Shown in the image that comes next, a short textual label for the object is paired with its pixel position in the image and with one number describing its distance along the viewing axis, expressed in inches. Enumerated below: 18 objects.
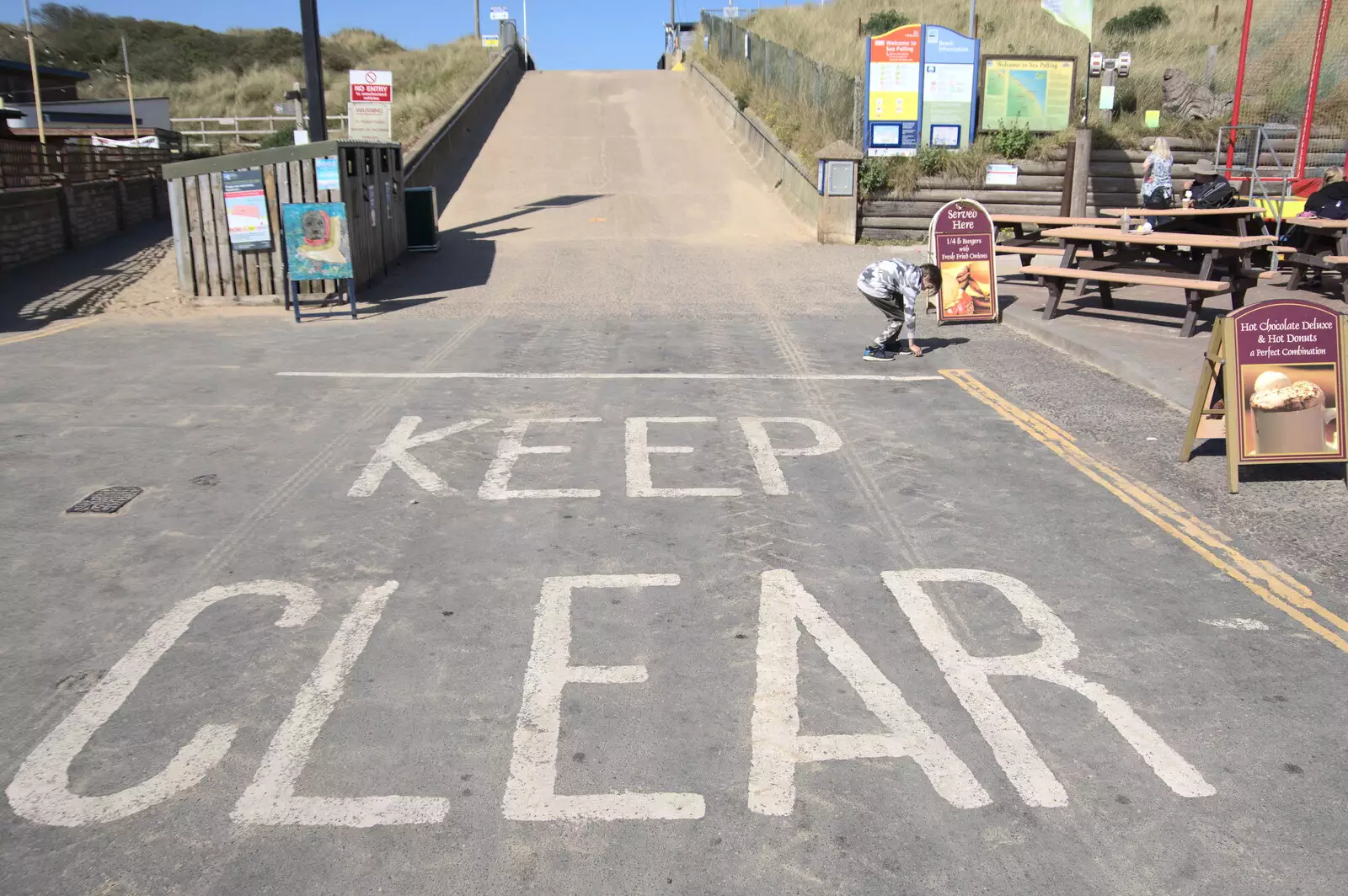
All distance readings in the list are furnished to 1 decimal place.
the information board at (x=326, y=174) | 562.3
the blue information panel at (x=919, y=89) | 813.2
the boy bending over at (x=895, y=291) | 428.8
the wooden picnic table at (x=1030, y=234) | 617.0
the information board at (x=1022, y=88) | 844.0
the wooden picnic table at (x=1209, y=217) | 575.2
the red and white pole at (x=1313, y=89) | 705.0
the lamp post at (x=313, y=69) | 640.4
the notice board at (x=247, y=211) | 560.4
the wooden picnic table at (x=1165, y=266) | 464.4
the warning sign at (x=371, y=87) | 741.9
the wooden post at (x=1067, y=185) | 787.4
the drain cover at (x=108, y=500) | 272.5
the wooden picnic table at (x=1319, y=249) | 531.8
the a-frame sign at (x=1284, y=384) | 287.3
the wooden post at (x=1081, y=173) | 782.5
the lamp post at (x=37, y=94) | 1045.8
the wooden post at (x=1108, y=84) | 813.2
